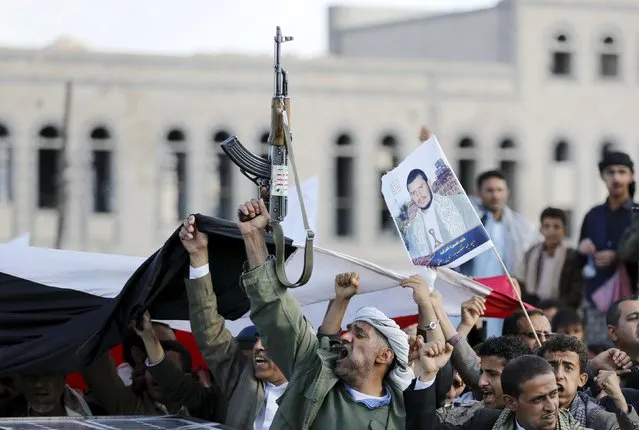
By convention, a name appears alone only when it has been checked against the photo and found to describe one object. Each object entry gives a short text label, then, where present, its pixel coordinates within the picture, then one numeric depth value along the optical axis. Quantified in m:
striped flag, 19.37
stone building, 93.75
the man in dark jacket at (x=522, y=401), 16.22
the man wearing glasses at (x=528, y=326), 21.14
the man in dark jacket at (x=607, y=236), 27.45
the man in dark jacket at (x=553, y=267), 29.19
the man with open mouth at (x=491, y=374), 18.12
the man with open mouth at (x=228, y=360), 18.61
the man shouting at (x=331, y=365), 16.56
